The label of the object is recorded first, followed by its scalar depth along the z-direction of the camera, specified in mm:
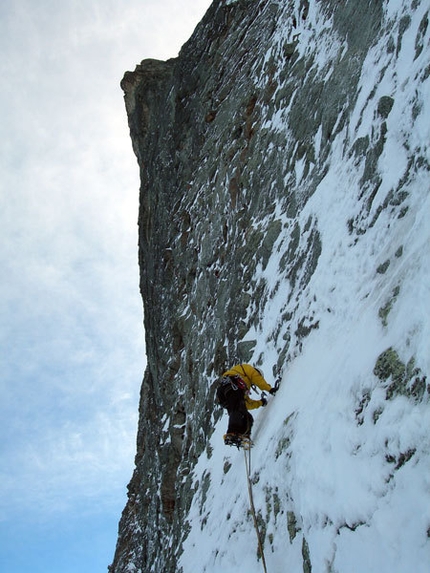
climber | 6875
